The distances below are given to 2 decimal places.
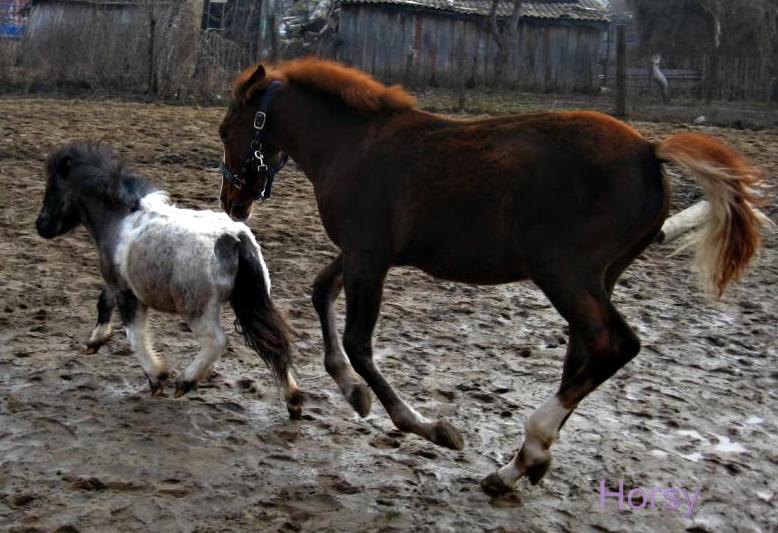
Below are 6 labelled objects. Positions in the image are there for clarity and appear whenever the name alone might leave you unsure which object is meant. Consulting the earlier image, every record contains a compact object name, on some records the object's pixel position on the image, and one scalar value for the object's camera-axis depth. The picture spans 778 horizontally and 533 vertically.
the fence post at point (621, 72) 17.14
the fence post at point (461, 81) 17.70
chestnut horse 3.98
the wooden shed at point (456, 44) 25.89
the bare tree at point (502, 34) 25.66
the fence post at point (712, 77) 22.83
